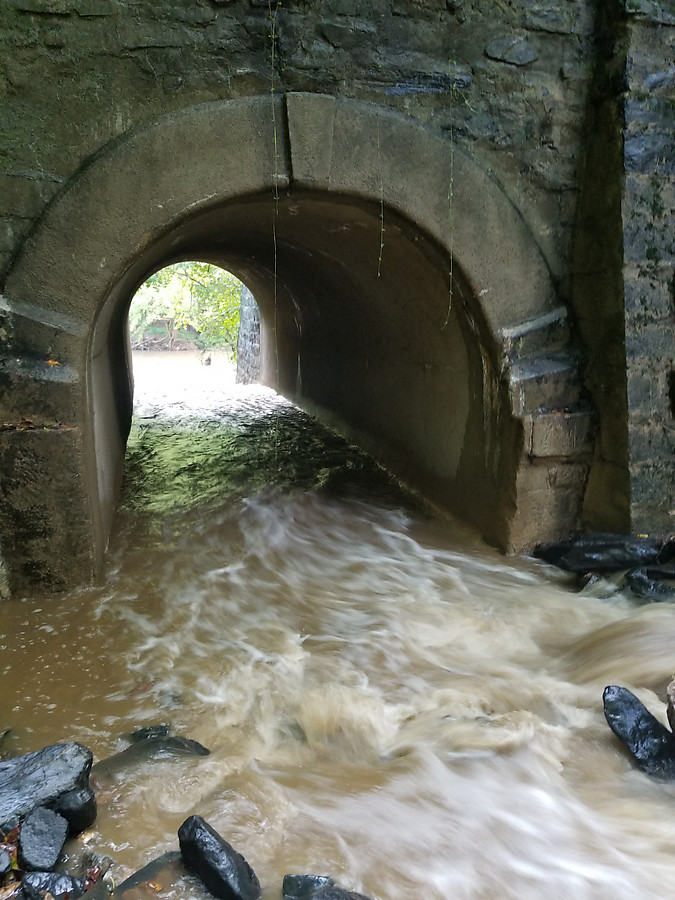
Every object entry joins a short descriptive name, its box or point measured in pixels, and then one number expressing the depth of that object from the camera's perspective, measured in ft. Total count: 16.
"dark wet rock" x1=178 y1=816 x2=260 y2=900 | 5.76
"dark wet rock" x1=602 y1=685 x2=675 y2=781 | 7.73
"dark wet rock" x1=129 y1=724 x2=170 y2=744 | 8.29
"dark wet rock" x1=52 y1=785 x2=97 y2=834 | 6.40
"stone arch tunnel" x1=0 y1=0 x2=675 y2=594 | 10.84
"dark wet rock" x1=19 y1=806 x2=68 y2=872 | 5.90
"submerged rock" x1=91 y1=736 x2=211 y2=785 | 7.53
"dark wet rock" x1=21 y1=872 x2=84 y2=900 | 5.66
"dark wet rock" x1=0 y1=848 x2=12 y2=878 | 5.73
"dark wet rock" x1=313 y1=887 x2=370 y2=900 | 5.57
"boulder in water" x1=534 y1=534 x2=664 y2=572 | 12.78
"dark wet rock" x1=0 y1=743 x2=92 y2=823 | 6.41
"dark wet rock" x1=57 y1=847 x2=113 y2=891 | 5.96
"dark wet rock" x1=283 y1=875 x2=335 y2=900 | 5.86
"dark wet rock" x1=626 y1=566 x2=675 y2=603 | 11.93
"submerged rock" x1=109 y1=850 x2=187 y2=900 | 5.79
